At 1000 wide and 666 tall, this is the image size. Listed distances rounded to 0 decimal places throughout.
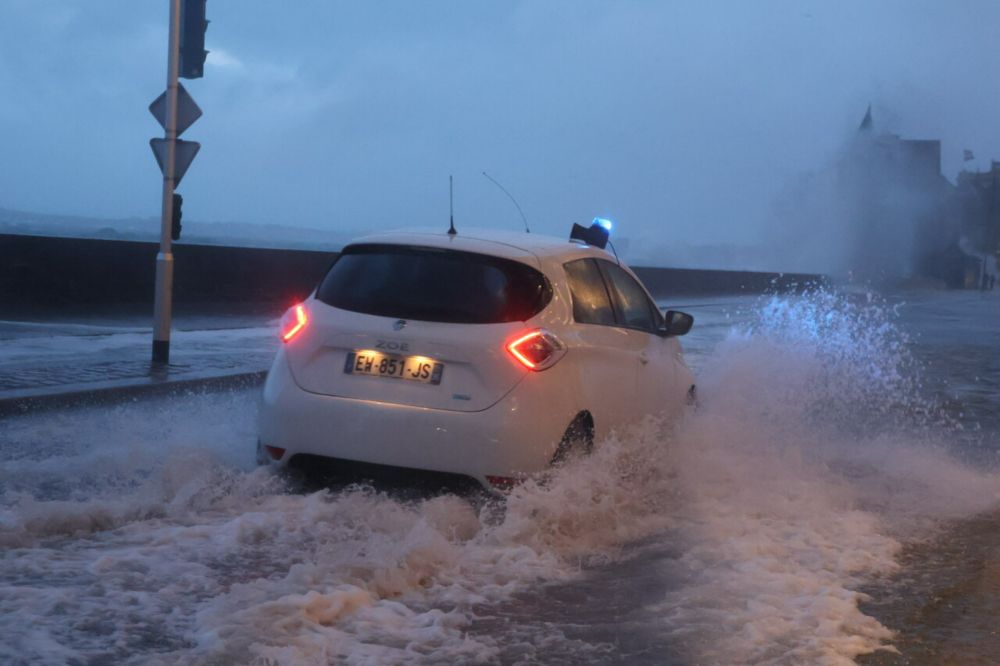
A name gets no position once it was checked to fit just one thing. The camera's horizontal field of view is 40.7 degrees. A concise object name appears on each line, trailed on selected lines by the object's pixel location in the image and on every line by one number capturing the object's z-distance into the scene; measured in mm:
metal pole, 13797
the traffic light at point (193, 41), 14156
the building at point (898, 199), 140000
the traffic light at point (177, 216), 14266
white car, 6438
